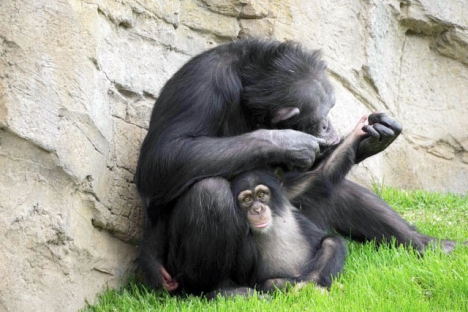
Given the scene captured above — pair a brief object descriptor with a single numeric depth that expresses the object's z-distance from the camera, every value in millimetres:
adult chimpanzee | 12258
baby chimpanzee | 12289
